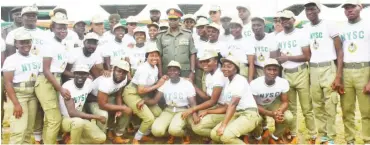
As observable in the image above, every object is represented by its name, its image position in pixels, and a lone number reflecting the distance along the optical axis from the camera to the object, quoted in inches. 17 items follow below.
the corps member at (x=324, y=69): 165.6
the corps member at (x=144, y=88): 174.9
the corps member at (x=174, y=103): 173.2
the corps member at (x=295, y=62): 169.3
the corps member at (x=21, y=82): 163.6
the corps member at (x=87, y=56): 173.3
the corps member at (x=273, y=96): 169.9
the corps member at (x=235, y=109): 165.6
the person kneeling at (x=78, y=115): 170.1
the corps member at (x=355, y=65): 161.3
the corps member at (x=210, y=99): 169.8
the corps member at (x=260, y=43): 172.1
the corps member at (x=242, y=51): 173.0
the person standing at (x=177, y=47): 176.1
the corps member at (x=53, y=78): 167.3
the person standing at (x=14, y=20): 169.8
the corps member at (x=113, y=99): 172.9
